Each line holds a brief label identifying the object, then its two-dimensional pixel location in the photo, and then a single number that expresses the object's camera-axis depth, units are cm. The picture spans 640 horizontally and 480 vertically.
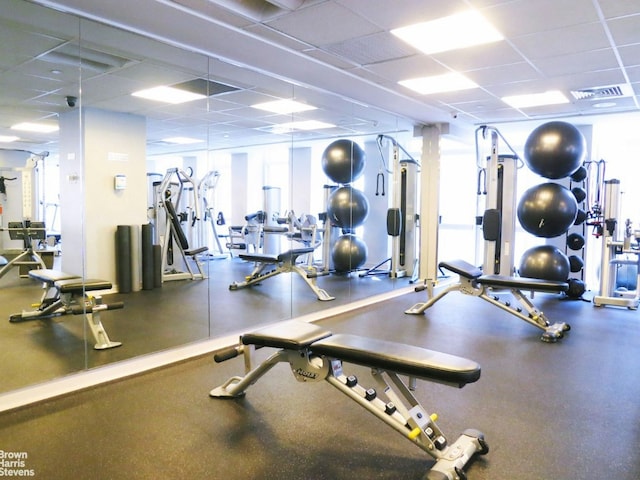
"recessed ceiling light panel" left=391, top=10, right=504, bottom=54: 304
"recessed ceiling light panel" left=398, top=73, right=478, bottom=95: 439
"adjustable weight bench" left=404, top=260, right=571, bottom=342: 407
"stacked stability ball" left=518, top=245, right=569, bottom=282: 538
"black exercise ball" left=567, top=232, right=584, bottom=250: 607
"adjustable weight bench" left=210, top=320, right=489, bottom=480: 185
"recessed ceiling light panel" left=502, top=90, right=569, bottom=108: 498
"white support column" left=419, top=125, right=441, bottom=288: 667
